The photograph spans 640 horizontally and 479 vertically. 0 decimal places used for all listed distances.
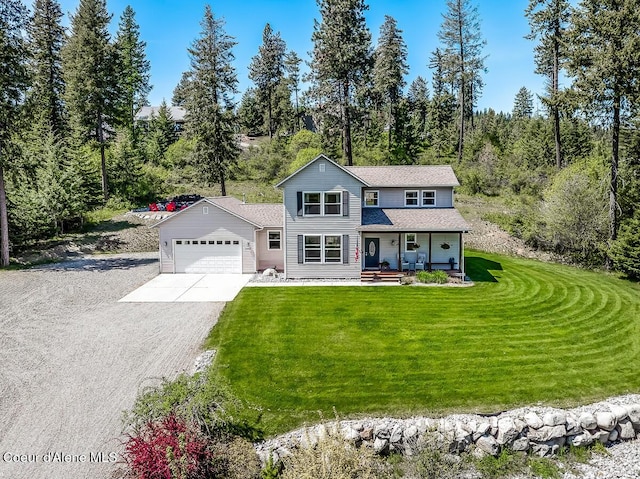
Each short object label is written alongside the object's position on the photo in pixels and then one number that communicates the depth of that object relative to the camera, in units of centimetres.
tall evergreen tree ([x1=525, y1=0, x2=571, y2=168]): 2889
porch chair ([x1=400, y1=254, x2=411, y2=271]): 2039
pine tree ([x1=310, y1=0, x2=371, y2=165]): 3195
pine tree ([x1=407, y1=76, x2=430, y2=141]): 6669
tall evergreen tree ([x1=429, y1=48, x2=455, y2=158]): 4844
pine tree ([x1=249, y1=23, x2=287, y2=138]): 5900
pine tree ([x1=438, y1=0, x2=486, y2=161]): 3881
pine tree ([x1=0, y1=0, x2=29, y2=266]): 2014
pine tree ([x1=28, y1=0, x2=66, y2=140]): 3425
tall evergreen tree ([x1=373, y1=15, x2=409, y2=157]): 4528
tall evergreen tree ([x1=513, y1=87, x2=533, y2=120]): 7774
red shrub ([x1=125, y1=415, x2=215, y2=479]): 702
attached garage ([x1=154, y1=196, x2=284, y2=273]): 2139
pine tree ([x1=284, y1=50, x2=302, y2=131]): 6201
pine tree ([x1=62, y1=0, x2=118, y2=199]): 3291
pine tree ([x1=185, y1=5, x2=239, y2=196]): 3147
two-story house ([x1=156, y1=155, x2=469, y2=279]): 1952
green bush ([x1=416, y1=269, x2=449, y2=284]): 1886
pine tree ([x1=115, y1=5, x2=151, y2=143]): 5138
